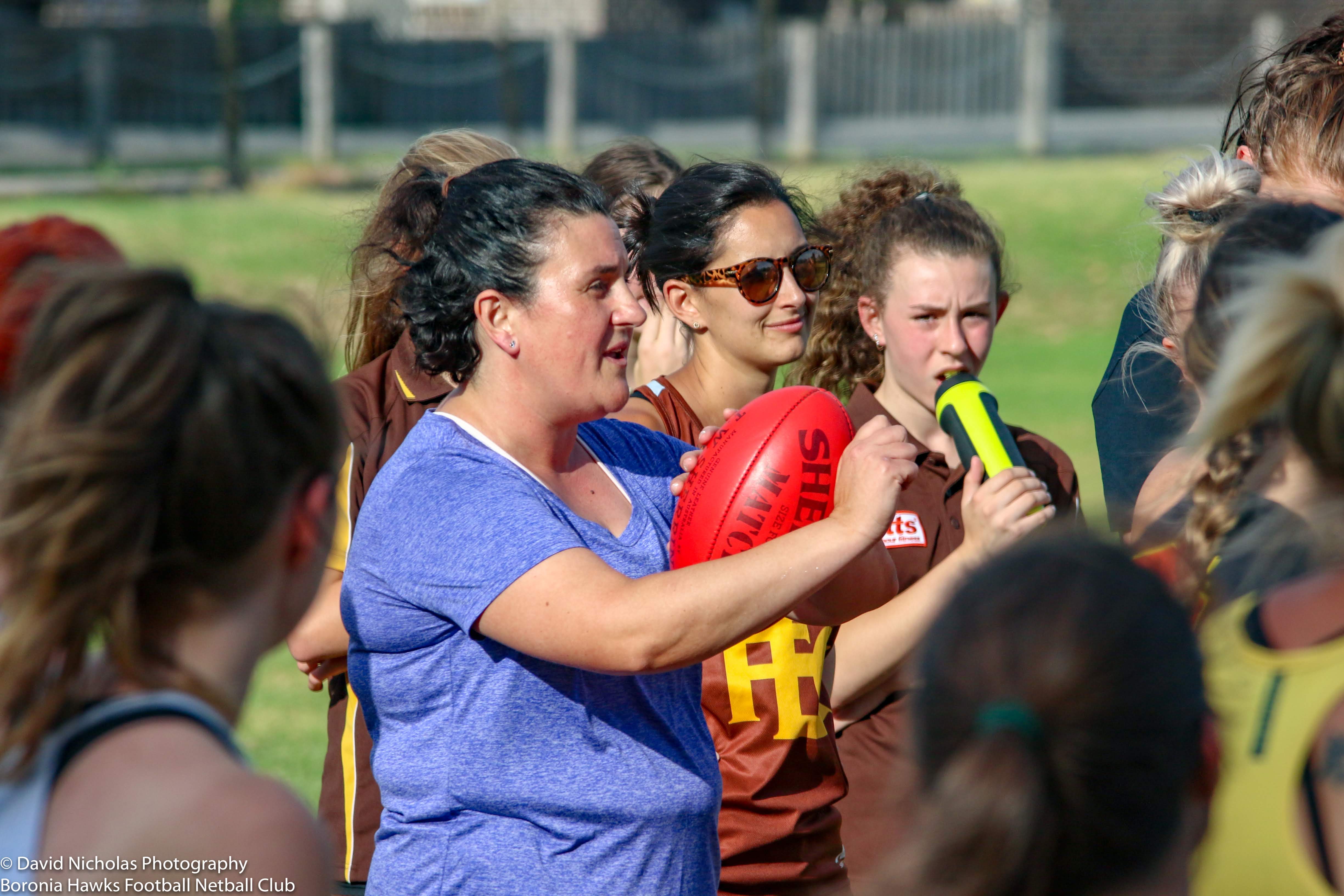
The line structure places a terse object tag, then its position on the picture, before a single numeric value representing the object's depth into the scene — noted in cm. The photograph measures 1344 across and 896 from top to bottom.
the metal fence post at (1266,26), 5047
